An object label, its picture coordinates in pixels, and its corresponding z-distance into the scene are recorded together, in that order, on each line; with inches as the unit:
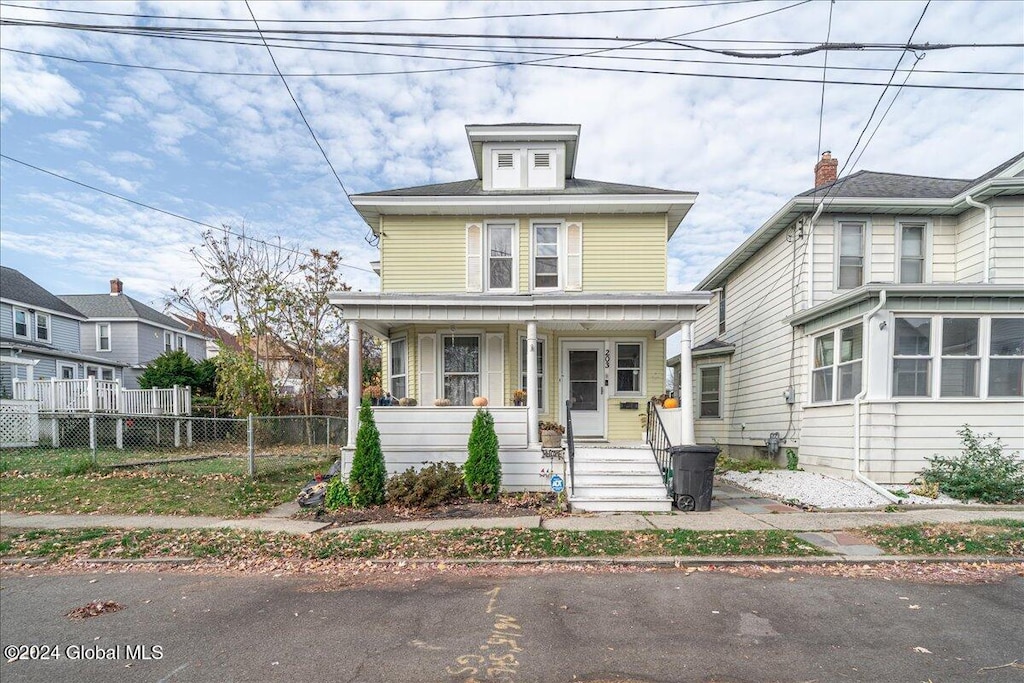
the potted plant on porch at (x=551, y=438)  372.5
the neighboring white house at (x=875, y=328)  364.5
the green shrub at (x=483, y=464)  337.7
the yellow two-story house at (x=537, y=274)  442.0
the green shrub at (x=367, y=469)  331.0
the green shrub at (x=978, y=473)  324.8
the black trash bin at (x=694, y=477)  320.2
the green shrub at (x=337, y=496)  332.8
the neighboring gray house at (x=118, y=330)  1154.7
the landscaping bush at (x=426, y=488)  326.6
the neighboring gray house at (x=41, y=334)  841.5
